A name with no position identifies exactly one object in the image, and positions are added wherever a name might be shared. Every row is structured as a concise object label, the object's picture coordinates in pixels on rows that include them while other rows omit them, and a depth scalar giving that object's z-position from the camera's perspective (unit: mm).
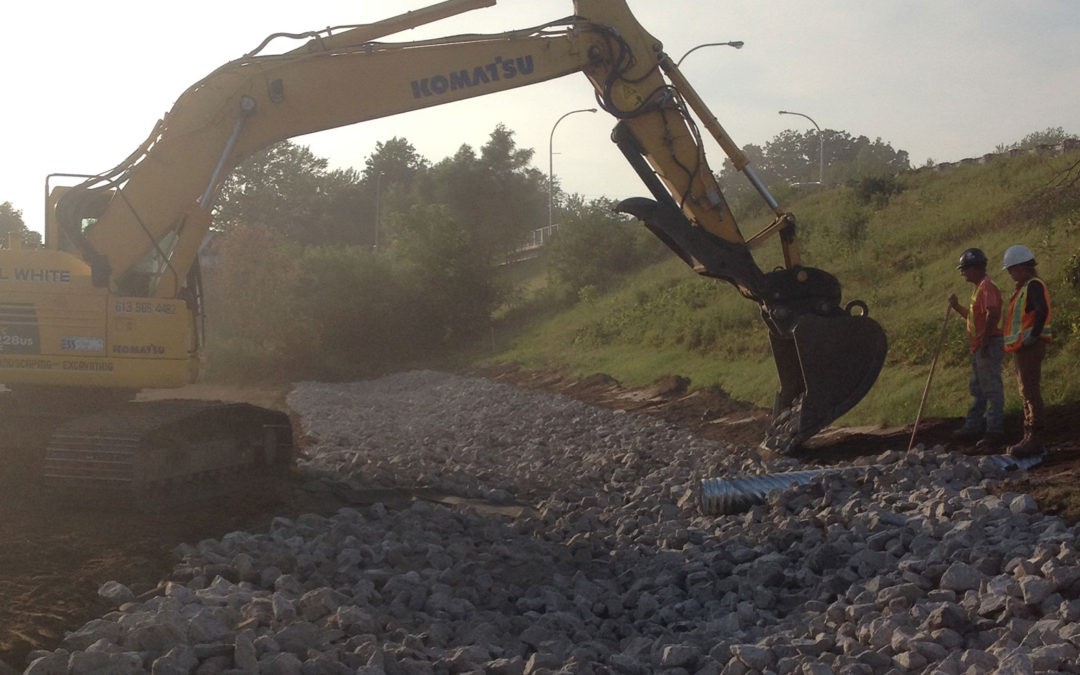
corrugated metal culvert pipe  9445
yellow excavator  9969
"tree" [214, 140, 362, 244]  82125
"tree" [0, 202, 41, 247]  59562
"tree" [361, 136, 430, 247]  92562
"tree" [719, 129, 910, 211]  100625
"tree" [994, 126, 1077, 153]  80125
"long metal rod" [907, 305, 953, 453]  10762
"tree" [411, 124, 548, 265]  68938
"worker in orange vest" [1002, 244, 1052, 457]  9852
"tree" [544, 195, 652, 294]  44594
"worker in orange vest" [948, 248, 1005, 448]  10648
